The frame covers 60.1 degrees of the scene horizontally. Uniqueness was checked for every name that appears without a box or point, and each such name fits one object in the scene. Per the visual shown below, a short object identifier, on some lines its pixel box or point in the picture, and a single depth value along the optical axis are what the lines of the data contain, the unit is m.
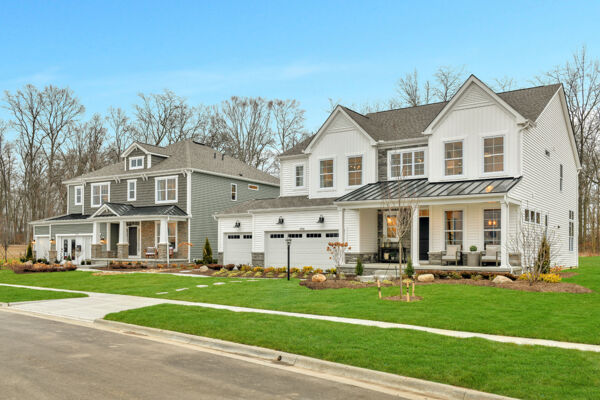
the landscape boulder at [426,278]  18.08
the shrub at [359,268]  21.05
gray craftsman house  33.31
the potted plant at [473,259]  20.31
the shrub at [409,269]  19.42
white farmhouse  20.92
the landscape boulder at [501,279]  16.78
